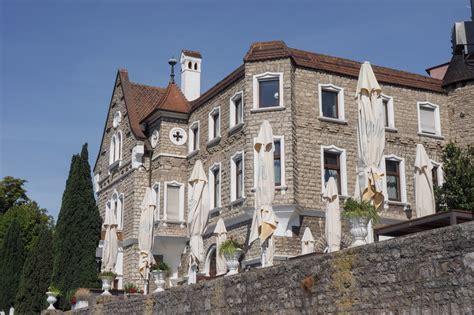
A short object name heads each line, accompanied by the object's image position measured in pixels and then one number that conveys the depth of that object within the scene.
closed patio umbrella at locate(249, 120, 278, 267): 16.77
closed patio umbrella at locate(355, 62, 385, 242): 13.34
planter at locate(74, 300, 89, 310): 24.58
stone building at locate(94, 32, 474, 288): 25.41
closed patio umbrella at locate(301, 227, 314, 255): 22.89
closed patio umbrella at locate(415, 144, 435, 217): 17.22
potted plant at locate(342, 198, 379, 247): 12.27
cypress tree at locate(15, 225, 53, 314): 34.03
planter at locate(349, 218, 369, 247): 12.23
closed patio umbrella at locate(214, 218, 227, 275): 23.02
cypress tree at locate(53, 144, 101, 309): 31.08
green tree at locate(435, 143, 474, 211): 25.47
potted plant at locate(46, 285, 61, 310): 27.53
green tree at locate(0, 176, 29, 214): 49.91
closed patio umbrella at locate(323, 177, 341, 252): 18.83
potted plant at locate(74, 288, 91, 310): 24.59
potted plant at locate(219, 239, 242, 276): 15.90
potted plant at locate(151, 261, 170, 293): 18.94
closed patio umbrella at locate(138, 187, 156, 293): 21.97
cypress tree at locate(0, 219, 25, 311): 37.94
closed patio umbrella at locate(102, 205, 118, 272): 25.89
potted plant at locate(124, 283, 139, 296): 22.09
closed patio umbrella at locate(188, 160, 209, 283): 19.70
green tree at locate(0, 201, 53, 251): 45.97
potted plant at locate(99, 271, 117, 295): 23.39
